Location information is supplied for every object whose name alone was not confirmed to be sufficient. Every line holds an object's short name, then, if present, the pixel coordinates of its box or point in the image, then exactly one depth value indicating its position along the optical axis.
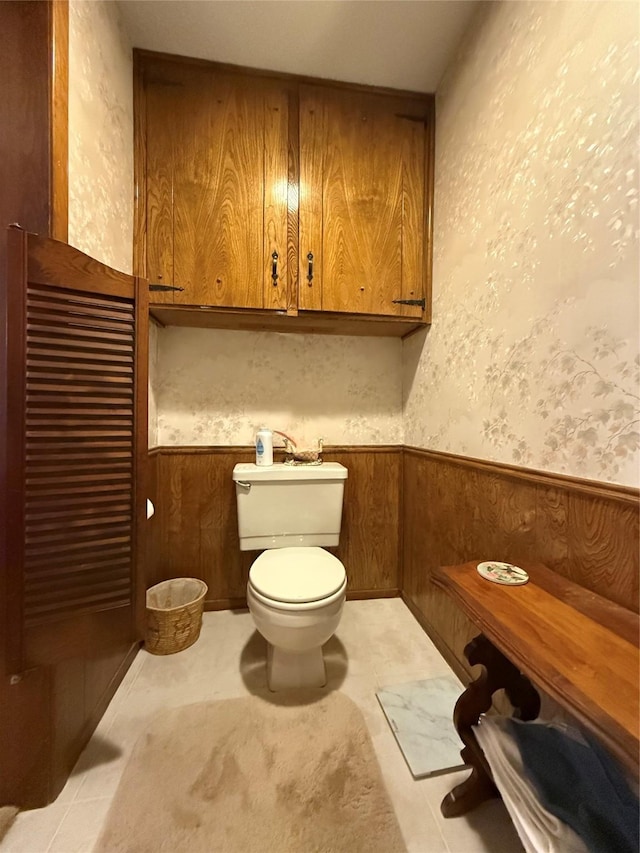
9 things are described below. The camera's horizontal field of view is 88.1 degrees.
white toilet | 1.09
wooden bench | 0.47
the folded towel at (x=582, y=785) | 0.62
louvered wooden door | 0.78
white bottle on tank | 1.57
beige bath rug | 0.79
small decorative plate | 0.82
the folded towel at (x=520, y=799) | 0.61
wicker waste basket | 1.39
